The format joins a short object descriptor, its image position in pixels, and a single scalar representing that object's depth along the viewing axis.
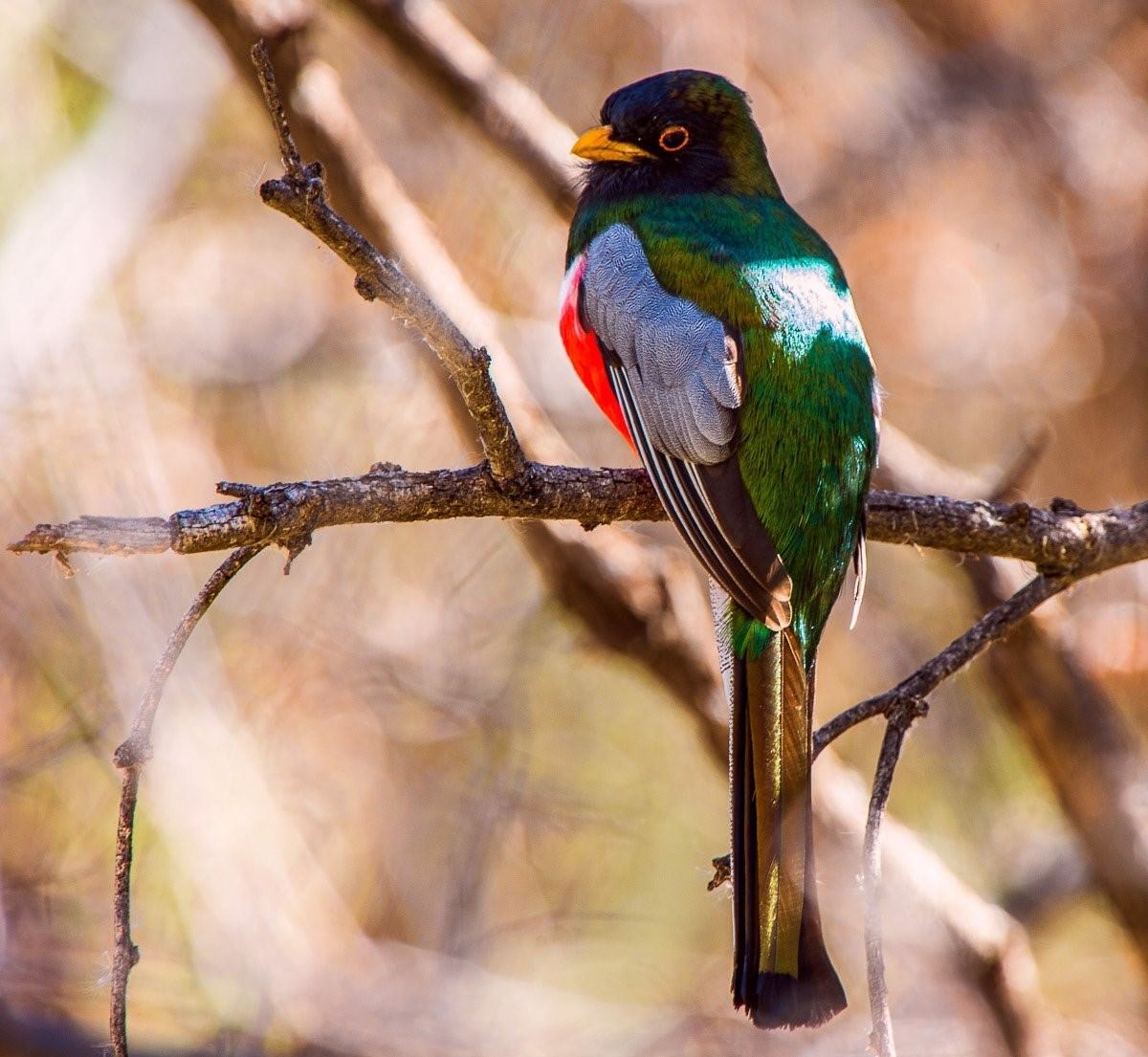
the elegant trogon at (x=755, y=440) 5.52
